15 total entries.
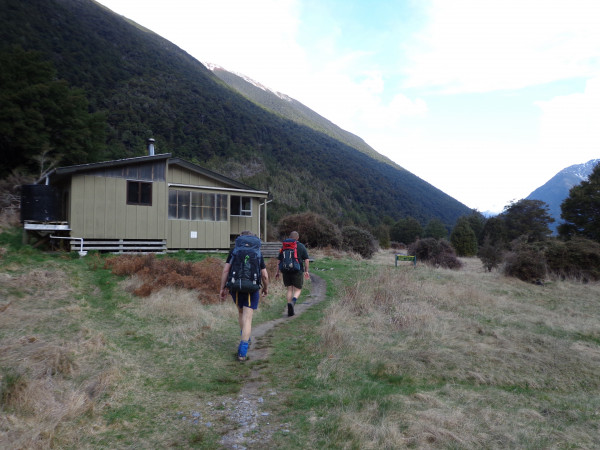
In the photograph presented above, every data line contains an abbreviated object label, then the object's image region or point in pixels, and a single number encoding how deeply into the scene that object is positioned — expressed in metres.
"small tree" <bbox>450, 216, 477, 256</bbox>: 37.75
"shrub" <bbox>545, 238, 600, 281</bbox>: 17.61
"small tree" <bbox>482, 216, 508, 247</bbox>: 40.82
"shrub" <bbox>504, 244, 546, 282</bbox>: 16.50
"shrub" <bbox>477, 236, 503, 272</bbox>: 21.49
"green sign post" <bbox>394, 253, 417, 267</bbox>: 19.48
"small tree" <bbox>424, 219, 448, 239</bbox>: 50.94
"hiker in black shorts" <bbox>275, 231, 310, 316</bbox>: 8.22
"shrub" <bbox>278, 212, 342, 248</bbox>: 25.53
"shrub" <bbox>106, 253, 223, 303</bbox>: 9.12
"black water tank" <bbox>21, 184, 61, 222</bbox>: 13.65
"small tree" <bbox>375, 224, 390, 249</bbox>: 44.69
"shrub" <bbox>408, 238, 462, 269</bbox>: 23.17
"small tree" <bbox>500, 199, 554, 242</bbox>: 40.95
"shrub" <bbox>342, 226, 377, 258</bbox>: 26.27
